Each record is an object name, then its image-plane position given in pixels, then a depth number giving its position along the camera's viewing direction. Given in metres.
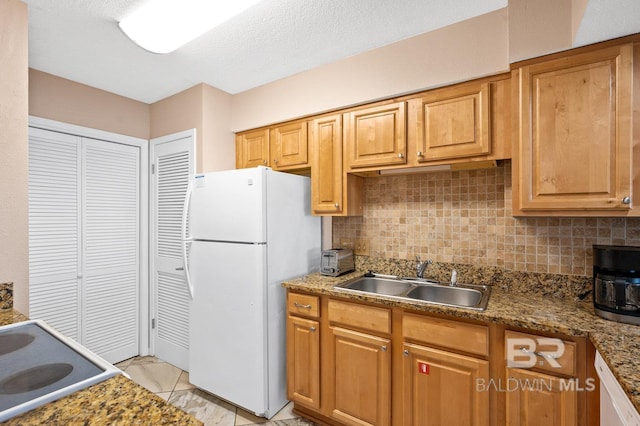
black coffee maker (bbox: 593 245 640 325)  1.29
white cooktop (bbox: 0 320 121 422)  0.75
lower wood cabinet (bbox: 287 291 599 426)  1.33
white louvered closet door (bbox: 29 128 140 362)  2.41
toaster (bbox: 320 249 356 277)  2.27
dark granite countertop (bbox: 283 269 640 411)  1.01
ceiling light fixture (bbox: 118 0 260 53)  1.61
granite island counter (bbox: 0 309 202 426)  0.67
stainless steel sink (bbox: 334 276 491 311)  1.89
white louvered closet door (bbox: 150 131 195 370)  2.74
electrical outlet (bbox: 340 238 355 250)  2.51
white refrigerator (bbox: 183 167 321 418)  2.04
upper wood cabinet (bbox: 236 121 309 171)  2.44
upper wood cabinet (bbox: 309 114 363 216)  2.23
